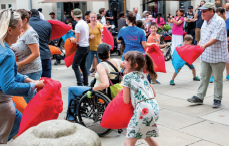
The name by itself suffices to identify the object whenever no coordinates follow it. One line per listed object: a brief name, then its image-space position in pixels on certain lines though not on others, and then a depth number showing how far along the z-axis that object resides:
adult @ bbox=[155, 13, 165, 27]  15.64
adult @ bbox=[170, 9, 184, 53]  12.02
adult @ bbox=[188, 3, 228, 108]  5.39
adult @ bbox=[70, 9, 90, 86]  7.12
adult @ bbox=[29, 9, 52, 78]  4.97
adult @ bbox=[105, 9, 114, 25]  15.71
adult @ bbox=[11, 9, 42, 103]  3.96
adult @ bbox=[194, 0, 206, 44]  12.05
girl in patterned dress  3.01
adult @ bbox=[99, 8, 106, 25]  13.31
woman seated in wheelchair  4.10
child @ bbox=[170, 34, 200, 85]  7.02
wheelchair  4.22
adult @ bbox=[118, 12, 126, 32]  11.88
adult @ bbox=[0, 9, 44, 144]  2.72
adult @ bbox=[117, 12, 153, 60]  6.32
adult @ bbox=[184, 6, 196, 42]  14.20
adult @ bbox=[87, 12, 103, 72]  8.44
